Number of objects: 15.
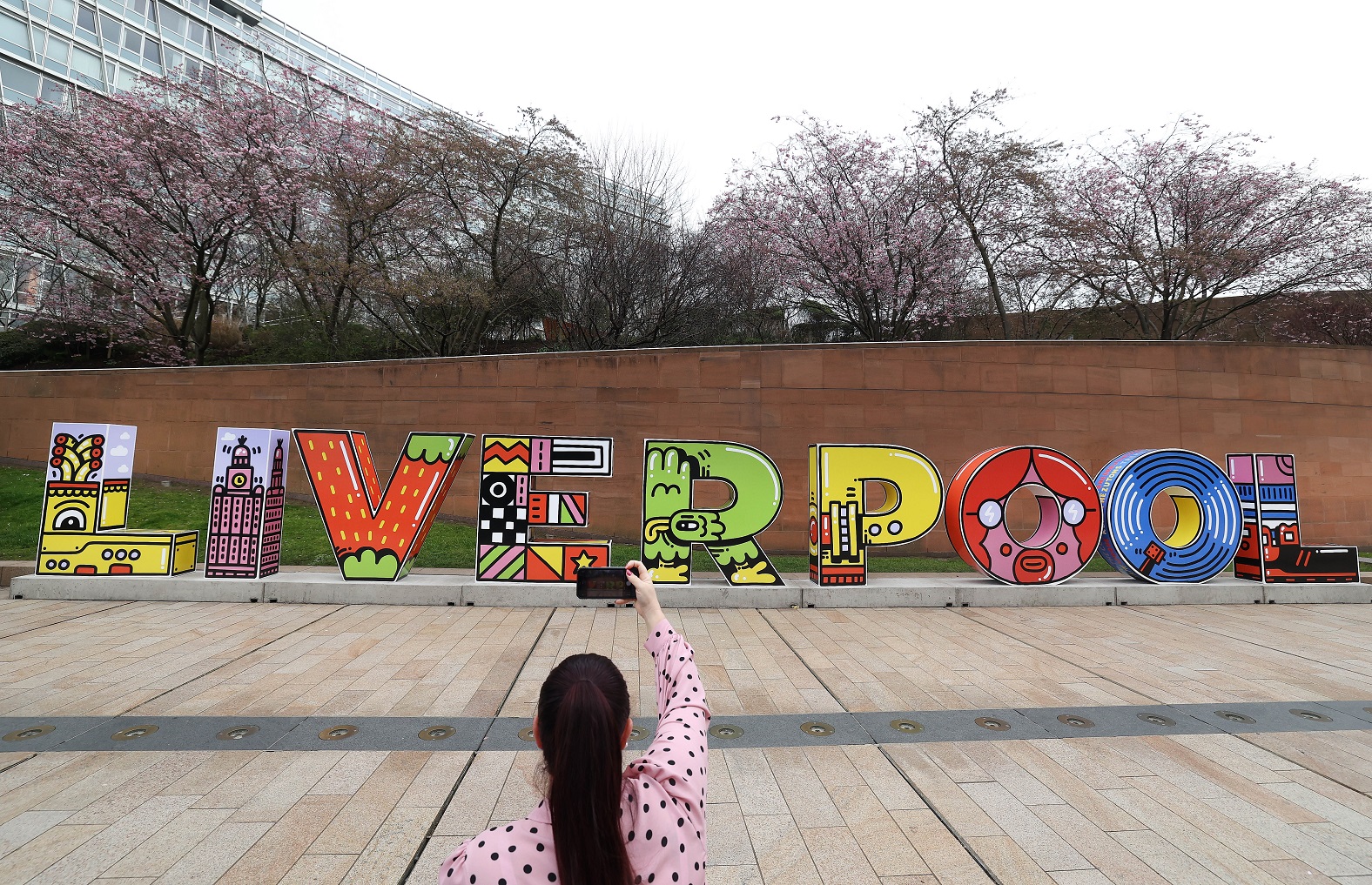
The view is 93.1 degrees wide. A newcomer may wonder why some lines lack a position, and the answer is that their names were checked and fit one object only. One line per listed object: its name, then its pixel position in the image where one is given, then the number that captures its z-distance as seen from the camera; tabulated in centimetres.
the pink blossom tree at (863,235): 1812
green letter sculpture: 919
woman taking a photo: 121
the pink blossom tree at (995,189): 1723
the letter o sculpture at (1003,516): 938
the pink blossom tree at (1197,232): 1648
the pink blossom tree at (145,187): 1661
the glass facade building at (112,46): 2917
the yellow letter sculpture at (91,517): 857
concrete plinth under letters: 851
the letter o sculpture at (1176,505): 959
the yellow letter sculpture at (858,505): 932
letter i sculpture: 869
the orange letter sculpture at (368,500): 891
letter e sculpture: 898
